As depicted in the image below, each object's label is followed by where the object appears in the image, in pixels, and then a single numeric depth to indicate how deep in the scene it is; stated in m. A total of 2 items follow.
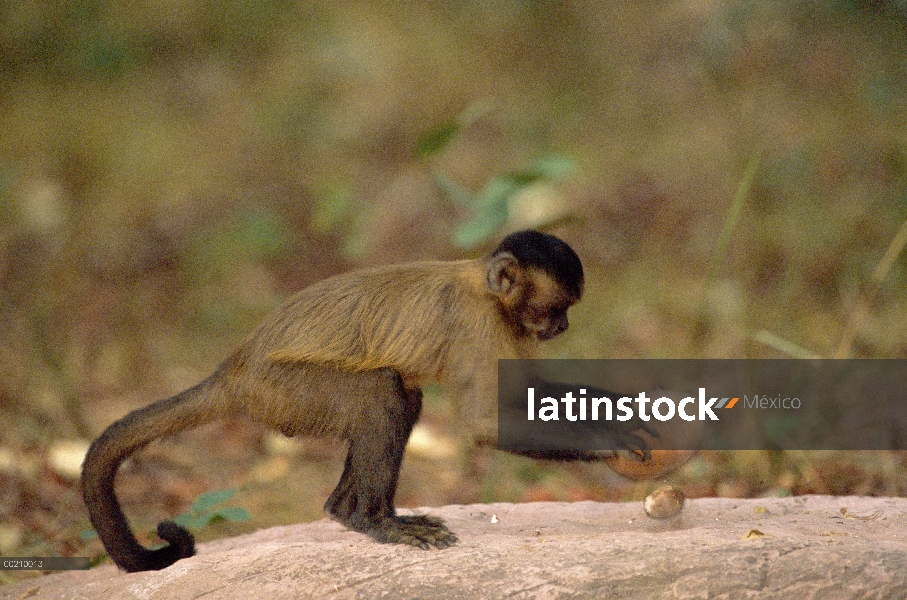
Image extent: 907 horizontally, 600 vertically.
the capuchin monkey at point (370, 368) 9.04
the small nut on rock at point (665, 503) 8.93
